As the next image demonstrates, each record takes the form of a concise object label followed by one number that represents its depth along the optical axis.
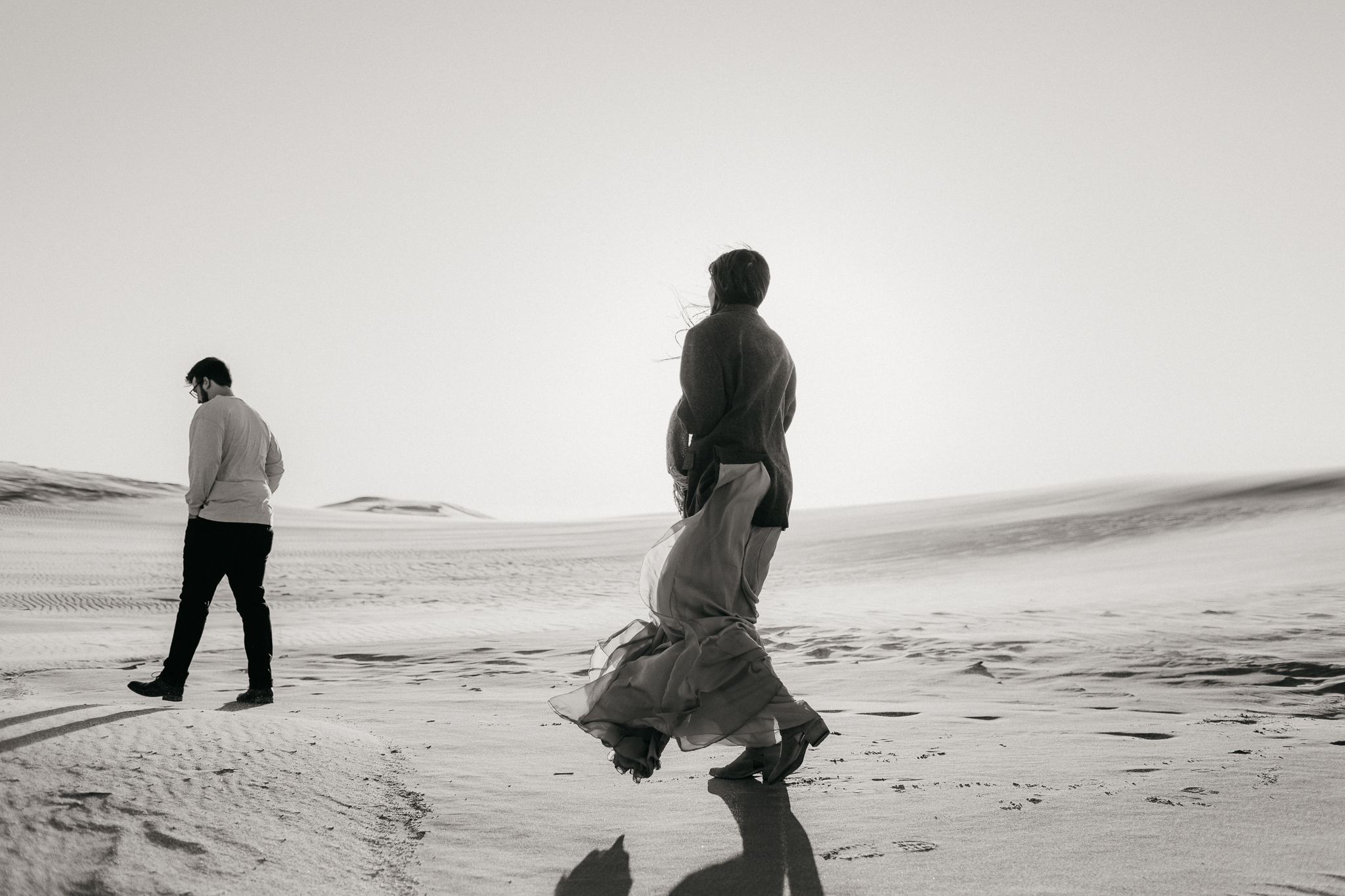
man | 4.73
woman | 2.94
